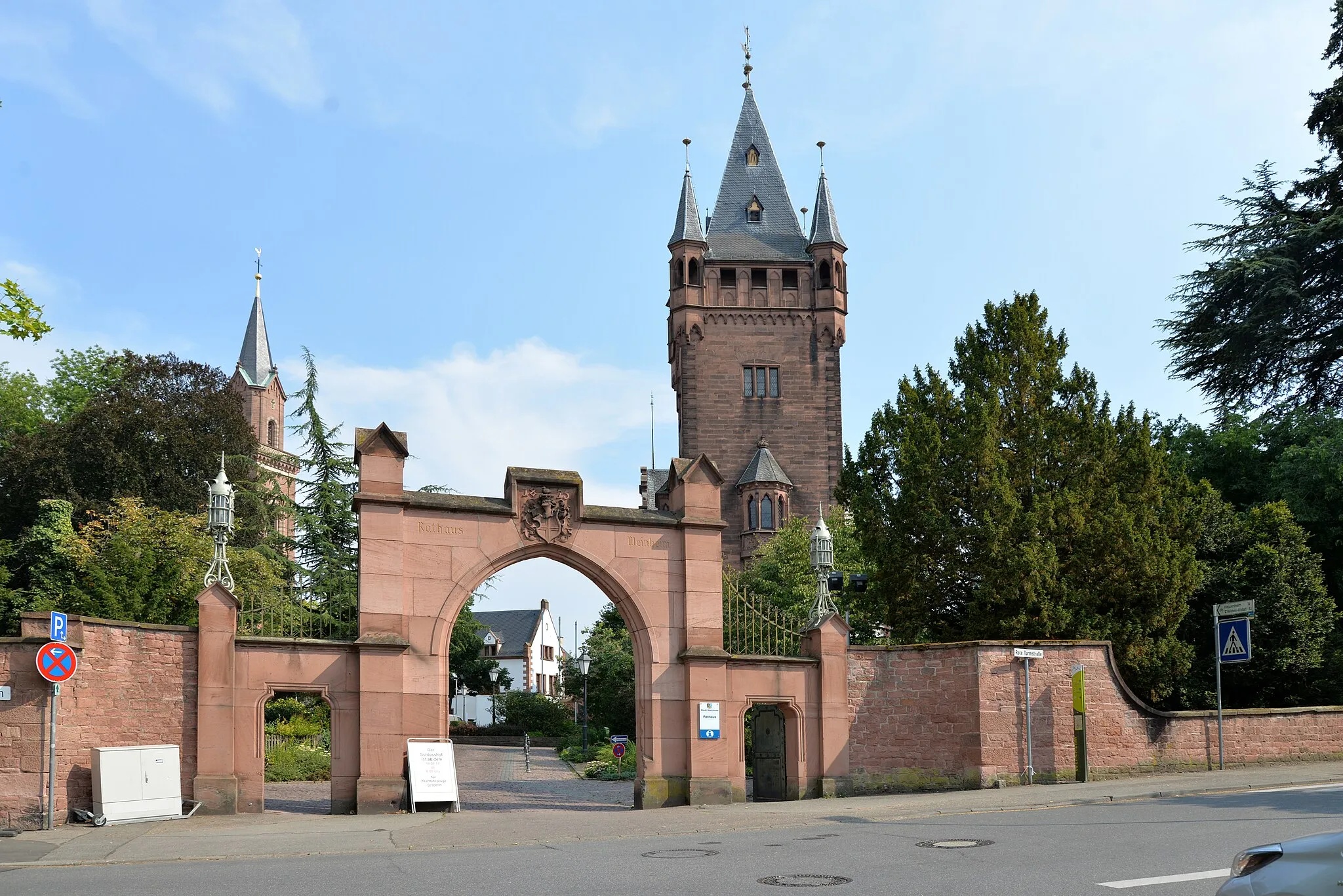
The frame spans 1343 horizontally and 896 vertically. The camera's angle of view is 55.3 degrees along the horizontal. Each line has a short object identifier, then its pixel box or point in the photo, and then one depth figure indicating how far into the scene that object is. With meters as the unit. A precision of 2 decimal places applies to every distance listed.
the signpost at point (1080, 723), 20.73
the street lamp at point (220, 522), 19.20
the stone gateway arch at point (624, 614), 19.17
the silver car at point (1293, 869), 5.96
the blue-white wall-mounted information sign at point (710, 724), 20.33
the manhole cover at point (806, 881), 10.25
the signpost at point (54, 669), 16.50
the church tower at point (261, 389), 85.94
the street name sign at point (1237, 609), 20.61
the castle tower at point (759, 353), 68.94
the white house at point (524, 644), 107.62
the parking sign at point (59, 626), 16.88
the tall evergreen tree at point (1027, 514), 23.12
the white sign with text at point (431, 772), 18.88
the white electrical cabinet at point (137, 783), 17.03
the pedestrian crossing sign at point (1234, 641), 20.58
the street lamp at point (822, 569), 21.58
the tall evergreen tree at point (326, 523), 37.12
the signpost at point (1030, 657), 20.69
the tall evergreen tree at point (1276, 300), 33.50
